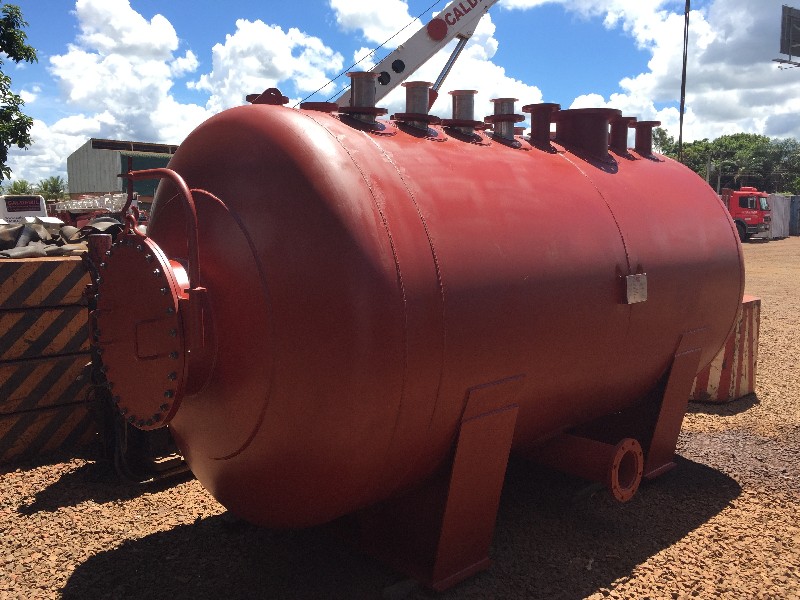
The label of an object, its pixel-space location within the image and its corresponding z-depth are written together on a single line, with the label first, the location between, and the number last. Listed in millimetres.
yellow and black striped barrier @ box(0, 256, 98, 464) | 4836
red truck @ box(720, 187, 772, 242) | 26672
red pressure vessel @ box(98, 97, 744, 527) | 2471
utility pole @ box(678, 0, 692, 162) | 20636
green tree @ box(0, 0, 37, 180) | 13127
